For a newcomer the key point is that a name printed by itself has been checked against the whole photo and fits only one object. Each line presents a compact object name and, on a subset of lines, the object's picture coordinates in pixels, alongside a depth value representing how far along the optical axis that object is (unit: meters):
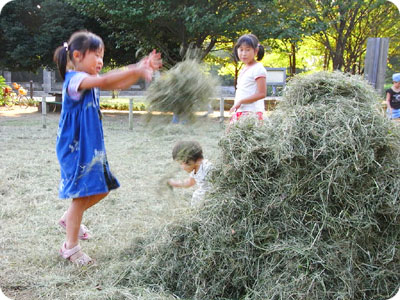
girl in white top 3.56
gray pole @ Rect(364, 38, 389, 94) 6.57
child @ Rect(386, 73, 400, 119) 6.86
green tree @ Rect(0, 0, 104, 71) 15.96
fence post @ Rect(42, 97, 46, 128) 10.78
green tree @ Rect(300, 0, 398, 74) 13.72
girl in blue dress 2.78
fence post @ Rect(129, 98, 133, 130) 9.87
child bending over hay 3.33
